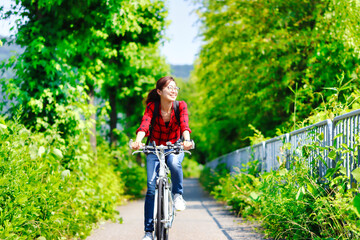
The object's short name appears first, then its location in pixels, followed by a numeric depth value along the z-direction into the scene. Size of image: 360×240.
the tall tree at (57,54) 8.86
